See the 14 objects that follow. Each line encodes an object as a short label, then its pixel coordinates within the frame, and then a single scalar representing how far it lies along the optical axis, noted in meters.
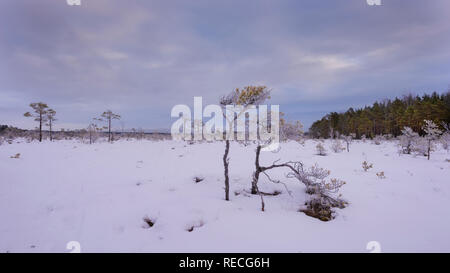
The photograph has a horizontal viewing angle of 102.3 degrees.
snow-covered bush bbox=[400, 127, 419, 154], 14.84
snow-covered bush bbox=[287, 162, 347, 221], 4.76
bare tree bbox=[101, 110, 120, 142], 32.16
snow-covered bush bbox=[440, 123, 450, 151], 14.32
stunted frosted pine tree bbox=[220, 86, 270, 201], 5.22
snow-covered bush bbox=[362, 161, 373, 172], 9.05
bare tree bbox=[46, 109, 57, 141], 29.73
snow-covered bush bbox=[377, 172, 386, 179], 7.74
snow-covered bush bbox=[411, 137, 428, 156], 13.30
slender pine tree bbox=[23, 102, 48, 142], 27.41
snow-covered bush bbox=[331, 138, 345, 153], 17.30
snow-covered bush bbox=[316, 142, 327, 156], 15.20
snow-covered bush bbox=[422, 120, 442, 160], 11.58
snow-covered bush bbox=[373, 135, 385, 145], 24.77
